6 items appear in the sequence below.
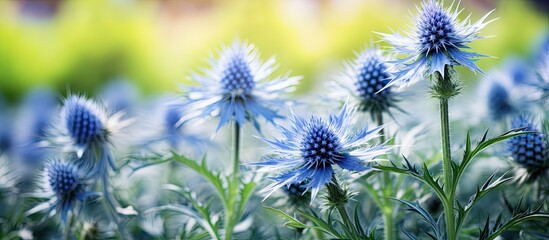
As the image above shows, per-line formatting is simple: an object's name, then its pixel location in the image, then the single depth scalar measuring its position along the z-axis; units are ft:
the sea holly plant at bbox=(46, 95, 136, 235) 2.49
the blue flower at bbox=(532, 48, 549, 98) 2.43
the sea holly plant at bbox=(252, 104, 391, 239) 2.17
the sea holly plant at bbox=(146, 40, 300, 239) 2.41
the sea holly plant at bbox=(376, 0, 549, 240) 2.15
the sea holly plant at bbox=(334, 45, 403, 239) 2.42
